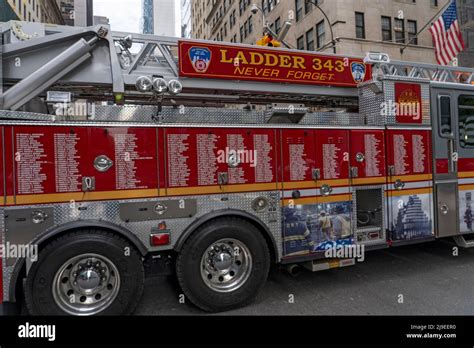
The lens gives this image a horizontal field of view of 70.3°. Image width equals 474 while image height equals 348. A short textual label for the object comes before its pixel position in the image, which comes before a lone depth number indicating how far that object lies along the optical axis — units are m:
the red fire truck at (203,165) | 3.63
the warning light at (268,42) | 6.15
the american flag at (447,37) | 11.15
